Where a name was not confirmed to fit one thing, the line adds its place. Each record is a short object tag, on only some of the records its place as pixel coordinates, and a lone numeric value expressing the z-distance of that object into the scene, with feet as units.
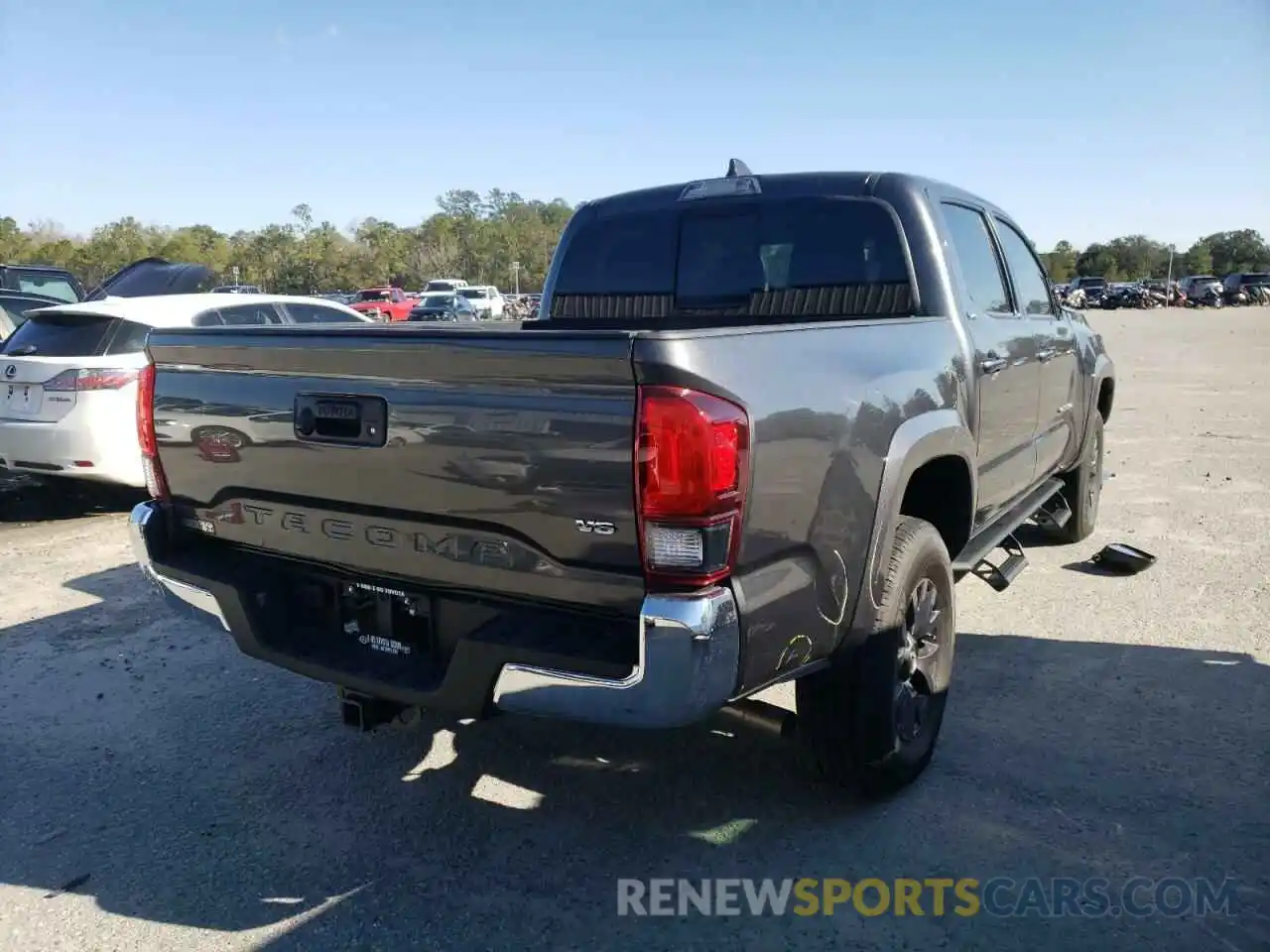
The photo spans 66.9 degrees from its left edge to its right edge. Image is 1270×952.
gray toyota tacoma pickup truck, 7.36
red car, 113.09
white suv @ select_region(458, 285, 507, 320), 136.67
